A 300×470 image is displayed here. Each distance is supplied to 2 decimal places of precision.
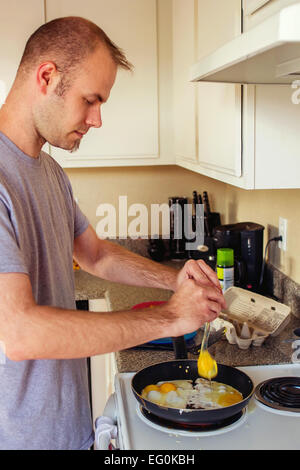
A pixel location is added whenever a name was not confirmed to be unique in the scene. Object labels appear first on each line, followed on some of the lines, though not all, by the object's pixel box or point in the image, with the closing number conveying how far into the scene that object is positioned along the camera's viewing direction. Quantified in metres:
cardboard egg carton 1.72
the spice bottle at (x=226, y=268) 2.07
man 1.12
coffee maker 2.14
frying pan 1.19
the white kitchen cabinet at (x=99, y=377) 2.48
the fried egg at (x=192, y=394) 1.29
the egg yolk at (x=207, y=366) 1.40
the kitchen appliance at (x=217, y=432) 1.19
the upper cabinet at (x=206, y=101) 1.67
